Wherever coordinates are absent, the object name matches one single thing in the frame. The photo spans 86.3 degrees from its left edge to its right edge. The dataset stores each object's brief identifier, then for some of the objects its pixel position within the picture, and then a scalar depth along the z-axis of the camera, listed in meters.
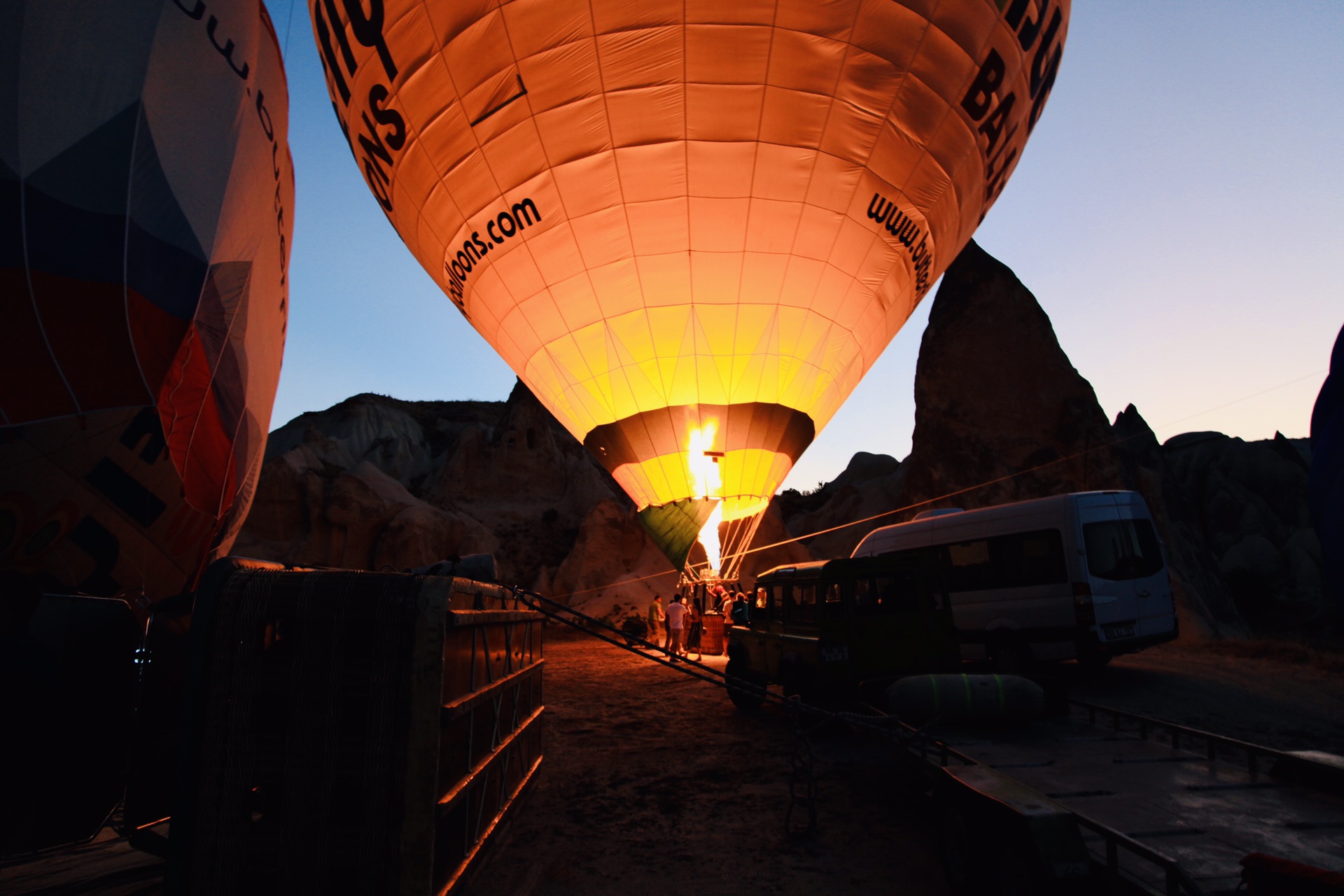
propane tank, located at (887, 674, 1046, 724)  5.21
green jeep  7.20
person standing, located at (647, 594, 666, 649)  20.45
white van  9.42
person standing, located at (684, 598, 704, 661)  17.03
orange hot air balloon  10.12
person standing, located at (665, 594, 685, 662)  16.06
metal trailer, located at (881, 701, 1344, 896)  2.89
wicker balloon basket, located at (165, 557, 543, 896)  2.81
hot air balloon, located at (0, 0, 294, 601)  5.97
